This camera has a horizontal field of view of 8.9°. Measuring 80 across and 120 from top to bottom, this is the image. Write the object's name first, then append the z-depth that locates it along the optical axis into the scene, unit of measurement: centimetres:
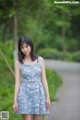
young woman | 576
